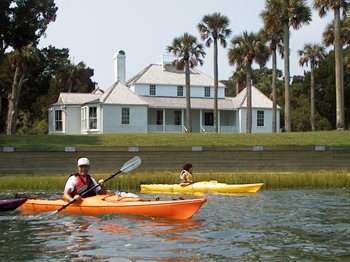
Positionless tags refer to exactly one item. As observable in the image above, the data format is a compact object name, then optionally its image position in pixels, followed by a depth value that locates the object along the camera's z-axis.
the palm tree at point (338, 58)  37.34
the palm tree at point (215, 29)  51.09
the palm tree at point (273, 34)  43.94
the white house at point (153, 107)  46.78
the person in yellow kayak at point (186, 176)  21.56
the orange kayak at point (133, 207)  13.73
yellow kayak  21.11
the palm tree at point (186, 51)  51.12
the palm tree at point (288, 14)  42.91
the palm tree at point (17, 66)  45.91
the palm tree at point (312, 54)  62.66
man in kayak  14.84
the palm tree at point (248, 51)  49.31
